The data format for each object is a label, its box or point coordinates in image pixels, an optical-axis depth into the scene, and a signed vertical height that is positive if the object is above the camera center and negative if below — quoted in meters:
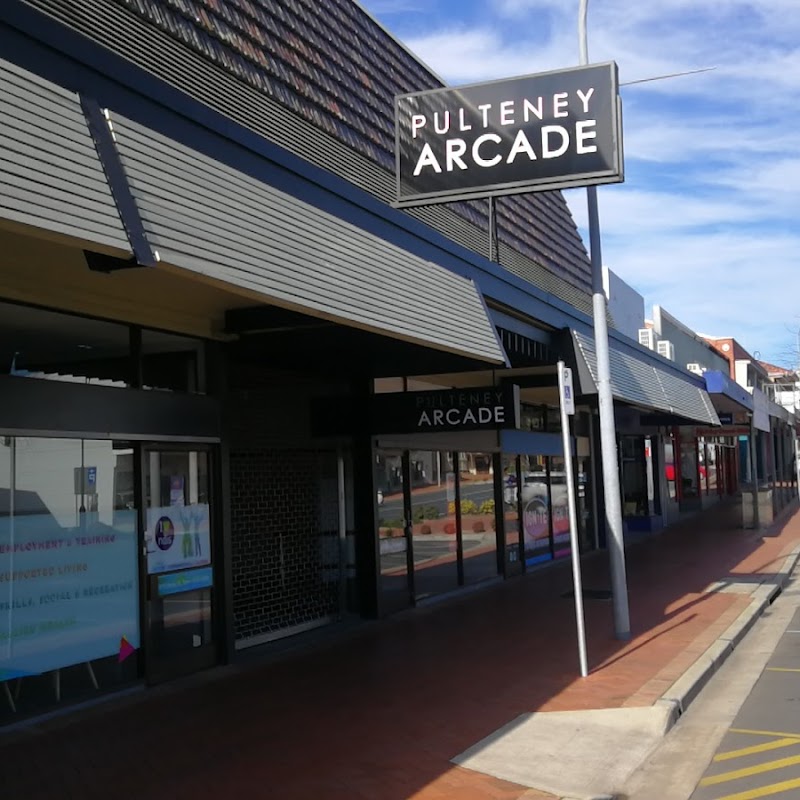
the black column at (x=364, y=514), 11.98 -0.44
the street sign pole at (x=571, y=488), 8.72 -0.18
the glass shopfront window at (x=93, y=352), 7.51 +1.22
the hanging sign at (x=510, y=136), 8.88 +3.25
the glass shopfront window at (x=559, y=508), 18.94 -0.76
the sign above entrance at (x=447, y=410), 11.10 +0.79
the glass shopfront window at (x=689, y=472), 35.64 -0.30
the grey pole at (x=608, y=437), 10.61 +0.35
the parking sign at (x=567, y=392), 9.06 +0.75
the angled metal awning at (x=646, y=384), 12.59 +1.44
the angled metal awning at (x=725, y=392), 23.70 +1.85
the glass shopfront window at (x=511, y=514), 16.47 -0.73
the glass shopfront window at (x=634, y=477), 26.78 -0.28
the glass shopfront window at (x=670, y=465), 30.39 +0.02
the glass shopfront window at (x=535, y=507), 17.45 -0.68
